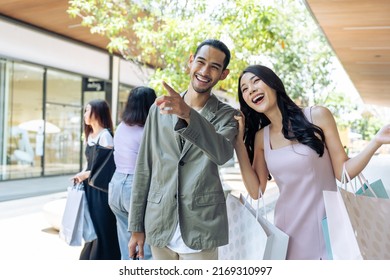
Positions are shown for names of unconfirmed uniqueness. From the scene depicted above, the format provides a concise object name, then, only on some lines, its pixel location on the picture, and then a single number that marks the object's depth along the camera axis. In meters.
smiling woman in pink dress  1.52
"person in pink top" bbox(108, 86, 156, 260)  3.23
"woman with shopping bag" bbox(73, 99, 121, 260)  3.71
